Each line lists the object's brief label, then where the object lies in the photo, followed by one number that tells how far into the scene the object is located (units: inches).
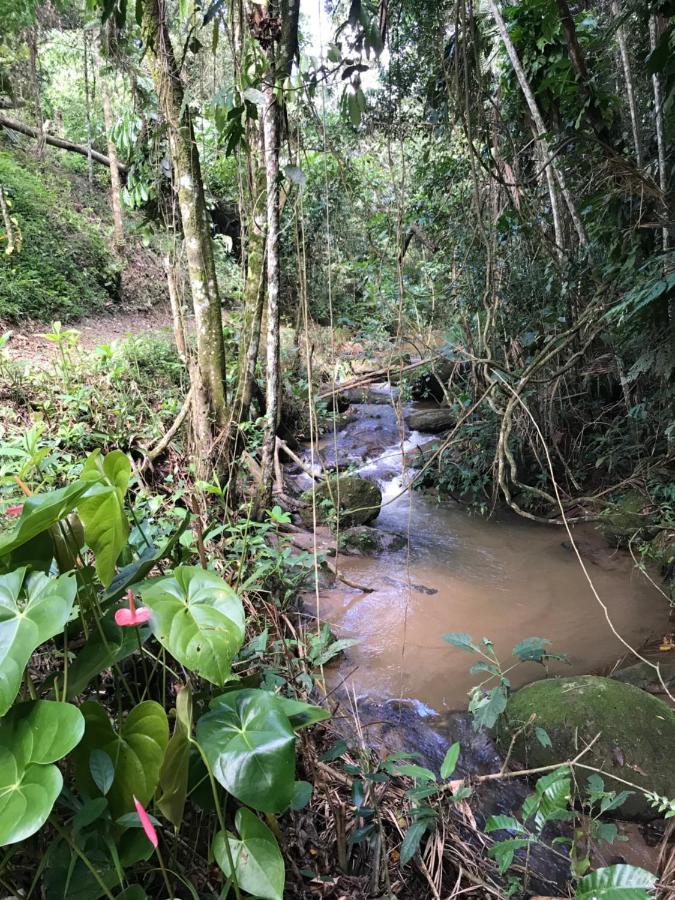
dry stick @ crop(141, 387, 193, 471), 137.9
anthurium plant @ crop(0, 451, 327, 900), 32.3
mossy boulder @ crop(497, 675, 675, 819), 81.8
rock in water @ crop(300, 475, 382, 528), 168.1
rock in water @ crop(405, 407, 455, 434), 275.9
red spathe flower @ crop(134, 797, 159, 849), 27.8
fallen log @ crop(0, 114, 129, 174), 275.0
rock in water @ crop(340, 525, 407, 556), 163.5
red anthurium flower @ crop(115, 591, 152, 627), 34.0
